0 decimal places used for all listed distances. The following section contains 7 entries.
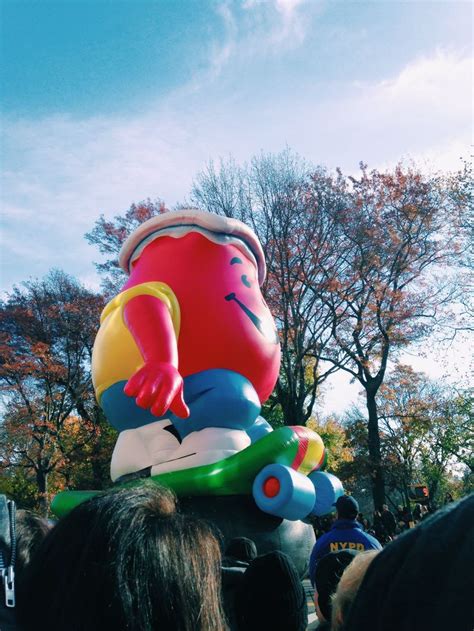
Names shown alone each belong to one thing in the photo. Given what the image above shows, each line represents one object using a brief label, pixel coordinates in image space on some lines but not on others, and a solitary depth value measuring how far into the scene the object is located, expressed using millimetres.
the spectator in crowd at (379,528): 10609
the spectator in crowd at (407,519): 10504
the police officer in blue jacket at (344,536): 4047
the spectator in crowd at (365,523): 13450
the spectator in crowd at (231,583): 1670
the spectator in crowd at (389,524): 10305
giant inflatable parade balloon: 5238
